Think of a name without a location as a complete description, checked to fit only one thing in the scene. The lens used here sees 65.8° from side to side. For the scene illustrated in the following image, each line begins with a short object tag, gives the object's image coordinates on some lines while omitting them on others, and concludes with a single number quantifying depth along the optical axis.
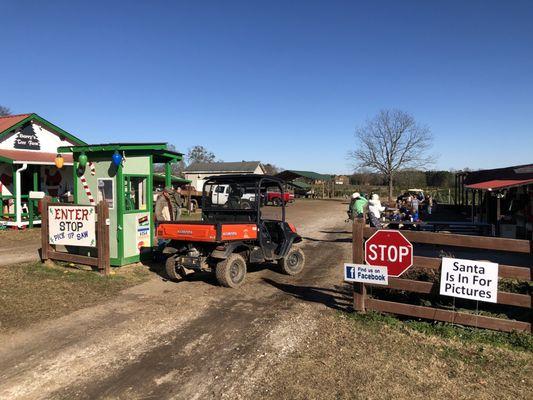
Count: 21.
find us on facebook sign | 5.31
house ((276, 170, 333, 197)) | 56.22
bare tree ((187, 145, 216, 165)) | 87.47
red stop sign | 5.24
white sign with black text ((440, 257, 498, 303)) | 4.67
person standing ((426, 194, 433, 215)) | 24.73
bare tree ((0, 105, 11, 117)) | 58.58
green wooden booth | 8.56
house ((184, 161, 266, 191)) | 55.92
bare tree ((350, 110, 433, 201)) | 51.56
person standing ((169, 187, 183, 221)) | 10.23
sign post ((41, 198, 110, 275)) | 7.93
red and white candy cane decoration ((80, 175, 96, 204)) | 8.99
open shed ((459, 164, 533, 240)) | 13.34
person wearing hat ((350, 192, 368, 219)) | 12.81
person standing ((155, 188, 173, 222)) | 10.08
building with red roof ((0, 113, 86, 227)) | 15.03
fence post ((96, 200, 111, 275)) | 7.86
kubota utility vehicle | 7.14
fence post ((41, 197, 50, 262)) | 8.70
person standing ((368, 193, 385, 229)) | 12.60
